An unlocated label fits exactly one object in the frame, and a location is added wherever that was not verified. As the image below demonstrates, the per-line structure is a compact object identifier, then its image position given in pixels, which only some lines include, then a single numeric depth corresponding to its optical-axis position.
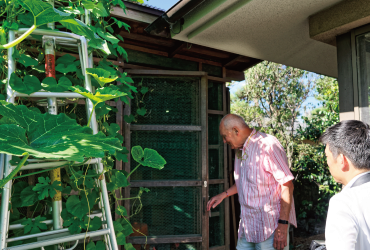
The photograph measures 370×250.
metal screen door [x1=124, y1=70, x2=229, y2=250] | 2.88
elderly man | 2.10
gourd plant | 0.83
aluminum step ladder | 1.14
